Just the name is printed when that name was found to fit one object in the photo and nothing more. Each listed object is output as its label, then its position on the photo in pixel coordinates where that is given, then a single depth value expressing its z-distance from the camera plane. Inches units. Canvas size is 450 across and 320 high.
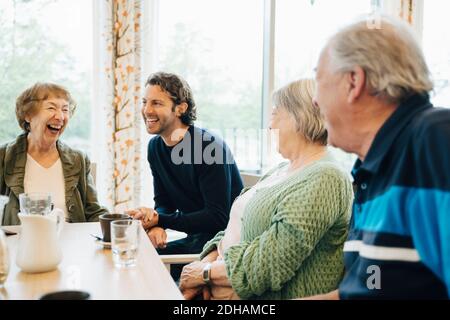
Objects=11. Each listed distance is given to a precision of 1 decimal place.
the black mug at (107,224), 60.5
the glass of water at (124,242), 51.8
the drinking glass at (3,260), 44.9
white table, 43.6
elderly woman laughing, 81.7
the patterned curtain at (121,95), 123.4
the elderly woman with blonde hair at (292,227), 53.2
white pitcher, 48.5
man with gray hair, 36.8
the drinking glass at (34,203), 60.0
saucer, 59.4
